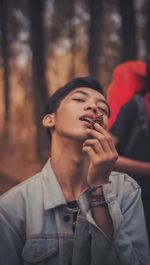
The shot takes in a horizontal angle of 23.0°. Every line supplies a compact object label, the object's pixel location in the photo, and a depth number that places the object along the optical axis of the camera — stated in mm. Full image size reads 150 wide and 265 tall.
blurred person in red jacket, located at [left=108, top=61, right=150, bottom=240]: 1879
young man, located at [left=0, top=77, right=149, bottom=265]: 1320
